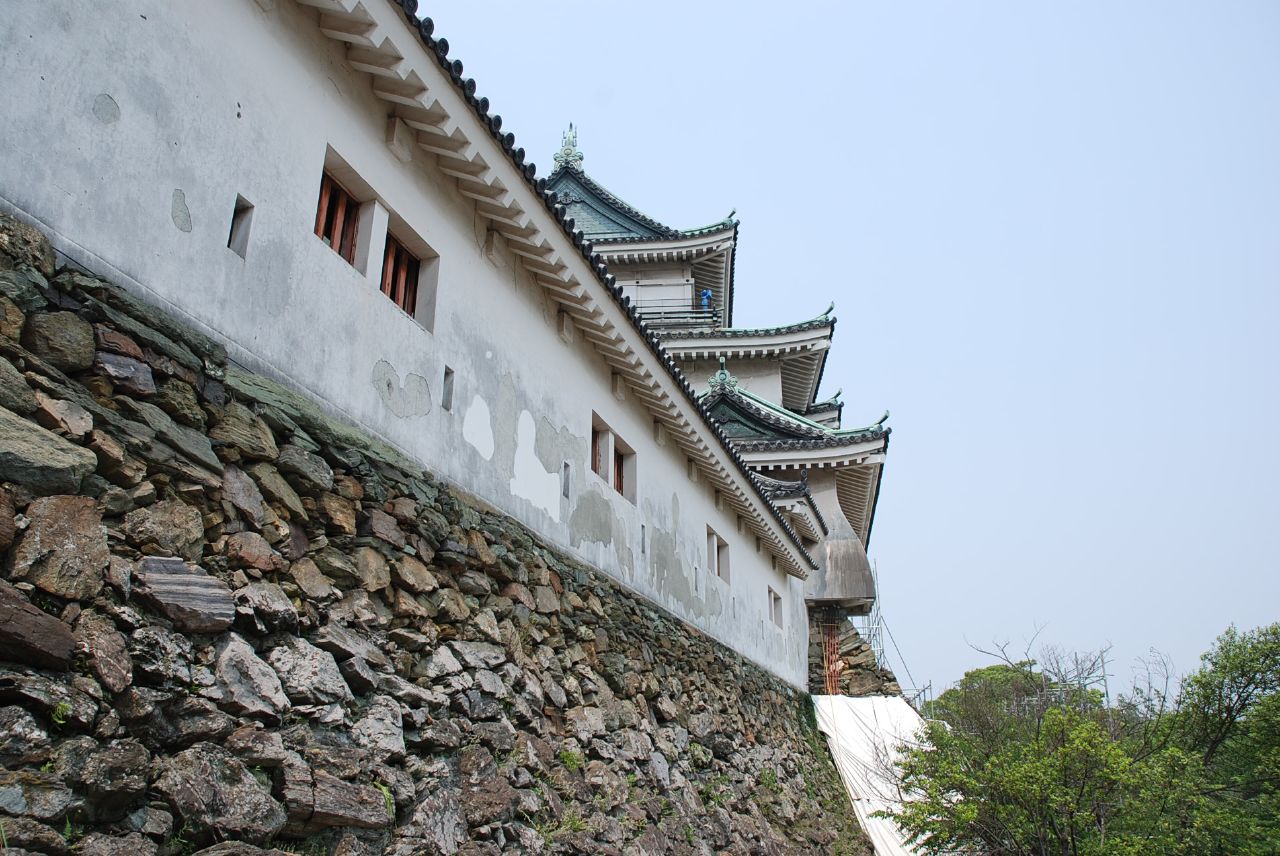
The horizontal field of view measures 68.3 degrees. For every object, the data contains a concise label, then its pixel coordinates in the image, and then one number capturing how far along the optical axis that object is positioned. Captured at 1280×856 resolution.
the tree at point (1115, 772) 9.62
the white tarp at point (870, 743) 15.05
